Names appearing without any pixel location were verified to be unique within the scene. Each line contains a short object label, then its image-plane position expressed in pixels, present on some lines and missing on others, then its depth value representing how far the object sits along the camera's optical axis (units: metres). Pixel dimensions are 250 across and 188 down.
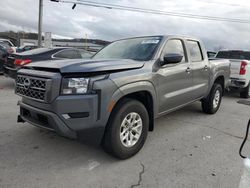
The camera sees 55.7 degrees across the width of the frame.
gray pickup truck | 2.82
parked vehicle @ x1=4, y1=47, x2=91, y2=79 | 7.40
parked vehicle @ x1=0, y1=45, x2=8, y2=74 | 9.51
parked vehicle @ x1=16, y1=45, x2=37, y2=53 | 17.91
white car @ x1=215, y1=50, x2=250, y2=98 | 7.89
